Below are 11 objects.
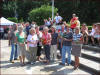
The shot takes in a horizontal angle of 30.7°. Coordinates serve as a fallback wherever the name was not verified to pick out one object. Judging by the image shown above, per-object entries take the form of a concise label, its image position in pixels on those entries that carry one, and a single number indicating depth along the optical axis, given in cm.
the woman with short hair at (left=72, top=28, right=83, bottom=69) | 741
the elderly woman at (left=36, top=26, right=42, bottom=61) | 911
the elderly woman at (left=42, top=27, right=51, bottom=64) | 853
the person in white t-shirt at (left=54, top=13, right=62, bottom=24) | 1475
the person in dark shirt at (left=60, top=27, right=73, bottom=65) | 794
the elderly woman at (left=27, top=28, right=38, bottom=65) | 838
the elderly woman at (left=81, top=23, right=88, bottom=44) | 1051
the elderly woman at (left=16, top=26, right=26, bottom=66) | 838
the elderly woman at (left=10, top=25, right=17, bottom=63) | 878
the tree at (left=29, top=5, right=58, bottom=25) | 2066
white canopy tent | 2275
